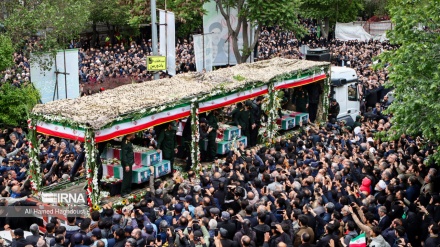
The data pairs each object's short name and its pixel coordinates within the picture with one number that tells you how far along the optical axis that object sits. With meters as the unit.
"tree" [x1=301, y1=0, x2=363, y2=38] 41.09
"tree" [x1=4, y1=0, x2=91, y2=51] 21.11
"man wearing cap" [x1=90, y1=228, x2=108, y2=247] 10.76
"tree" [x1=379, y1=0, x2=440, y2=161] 11.99
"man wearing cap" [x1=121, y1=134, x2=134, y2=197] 13.49
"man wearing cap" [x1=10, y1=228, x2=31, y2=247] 10.73
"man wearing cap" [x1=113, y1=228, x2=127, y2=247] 10.57
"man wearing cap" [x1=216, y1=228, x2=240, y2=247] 10.20
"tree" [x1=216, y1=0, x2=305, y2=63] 26.12
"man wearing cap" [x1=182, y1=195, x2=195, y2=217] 11.91
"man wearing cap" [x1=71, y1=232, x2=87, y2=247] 10.60
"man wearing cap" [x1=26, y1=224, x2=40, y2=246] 10.82
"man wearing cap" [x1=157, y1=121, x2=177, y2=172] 14.77
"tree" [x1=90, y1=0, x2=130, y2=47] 36.88
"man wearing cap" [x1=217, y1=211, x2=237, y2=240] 10.92
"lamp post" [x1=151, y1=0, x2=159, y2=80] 19.61
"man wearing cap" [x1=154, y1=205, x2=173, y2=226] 11.55
